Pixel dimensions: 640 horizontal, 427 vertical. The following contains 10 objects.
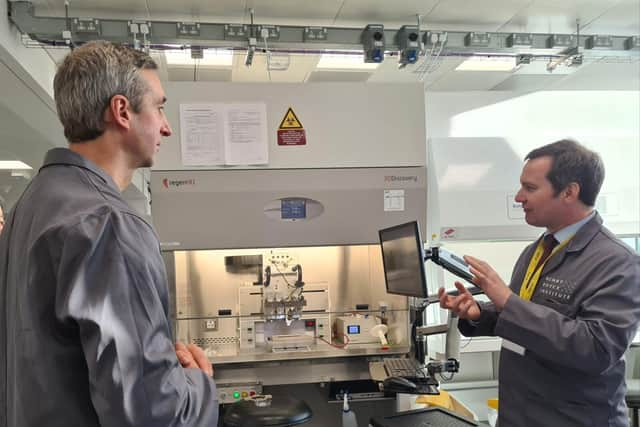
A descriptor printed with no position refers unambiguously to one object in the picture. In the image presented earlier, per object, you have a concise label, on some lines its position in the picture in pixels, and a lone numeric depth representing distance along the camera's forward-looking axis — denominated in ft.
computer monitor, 5.62
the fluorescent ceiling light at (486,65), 12.14
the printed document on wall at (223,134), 6.88
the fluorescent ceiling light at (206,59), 11.29
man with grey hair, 2.70
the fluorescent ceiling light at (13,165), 11.06
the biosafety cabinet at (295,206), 6.95
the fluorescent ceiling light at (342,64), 11.83
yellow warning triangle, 7.05
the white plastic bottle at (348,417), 7.10
